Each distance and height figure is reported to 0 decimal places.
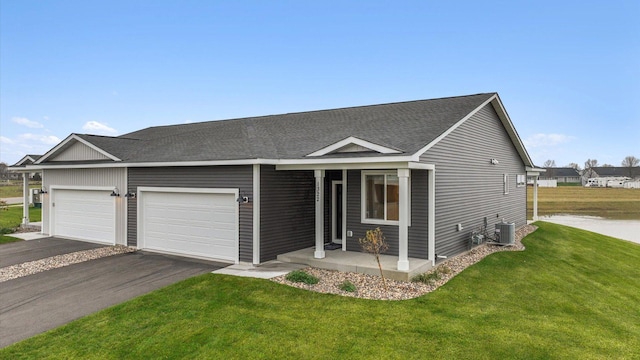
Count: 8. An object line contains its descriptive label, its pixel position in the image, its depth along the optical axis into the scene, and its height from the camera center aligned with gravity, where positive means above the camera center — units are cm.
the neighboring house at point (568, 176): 8819 +88
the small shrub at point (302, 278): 719 -205
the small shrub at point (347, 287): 683 -213
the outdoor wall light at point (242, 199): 874 -50
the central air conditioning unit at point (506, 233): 1124 -176
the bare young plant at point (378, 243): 709 -151
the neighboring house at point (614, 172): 7682 +183
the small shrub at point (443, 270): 817 -214
